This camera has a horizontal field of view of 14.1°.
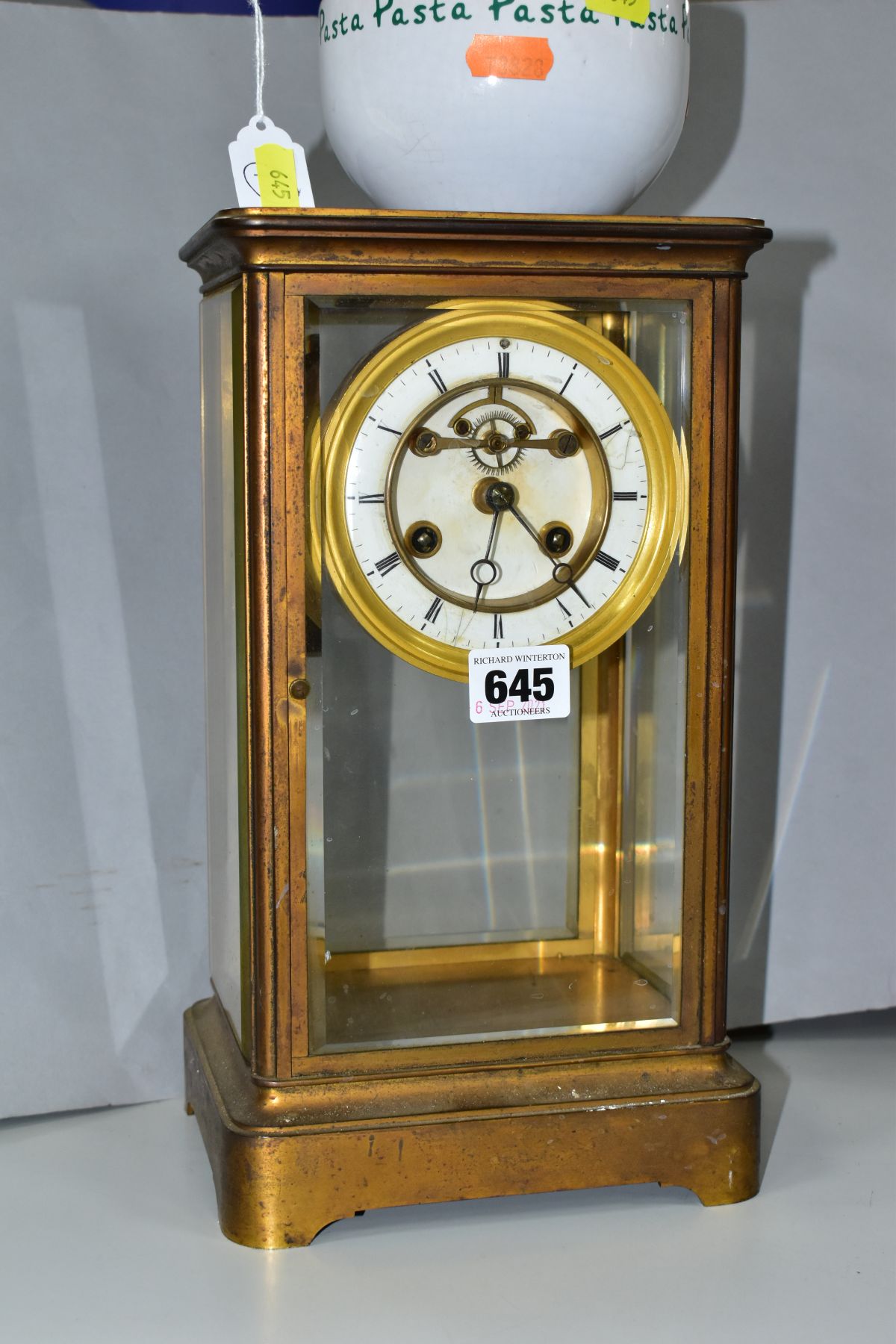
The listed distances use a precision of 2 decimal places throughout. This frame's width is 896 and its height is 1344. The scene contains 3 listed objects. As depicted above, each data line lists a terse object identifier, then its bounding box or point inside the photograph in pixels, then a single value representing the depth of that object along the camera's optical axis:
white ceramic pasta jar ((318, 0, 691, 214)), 1.19
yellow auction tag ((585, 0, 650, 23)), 1.20
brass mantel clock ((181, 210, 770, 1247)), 1.21
